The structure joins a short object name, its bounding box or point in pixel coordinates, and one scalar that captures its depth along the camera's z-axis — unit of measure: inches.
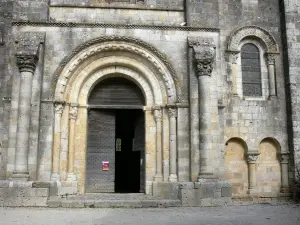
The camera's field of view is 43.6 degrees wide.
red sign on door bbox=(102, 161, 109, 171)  539.8
